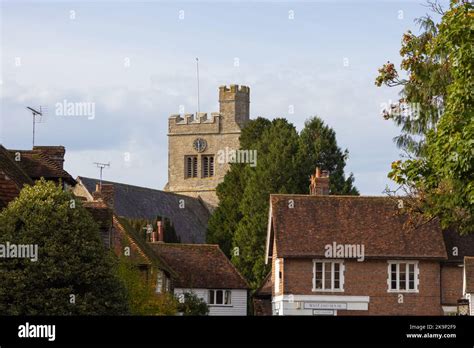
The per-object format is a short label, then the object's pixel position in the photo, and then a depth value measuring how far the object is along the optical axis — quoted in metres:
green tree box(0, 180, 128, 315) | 31.25
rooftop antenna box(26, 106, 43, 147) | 54.56
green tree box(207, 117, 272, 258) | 103.56
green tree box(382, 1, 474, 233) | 29.89
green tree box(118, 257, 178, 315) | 46.12
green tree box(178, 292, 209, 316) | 60.84
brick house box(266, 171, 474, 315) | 61.06
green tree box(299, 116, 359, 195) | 99.25
